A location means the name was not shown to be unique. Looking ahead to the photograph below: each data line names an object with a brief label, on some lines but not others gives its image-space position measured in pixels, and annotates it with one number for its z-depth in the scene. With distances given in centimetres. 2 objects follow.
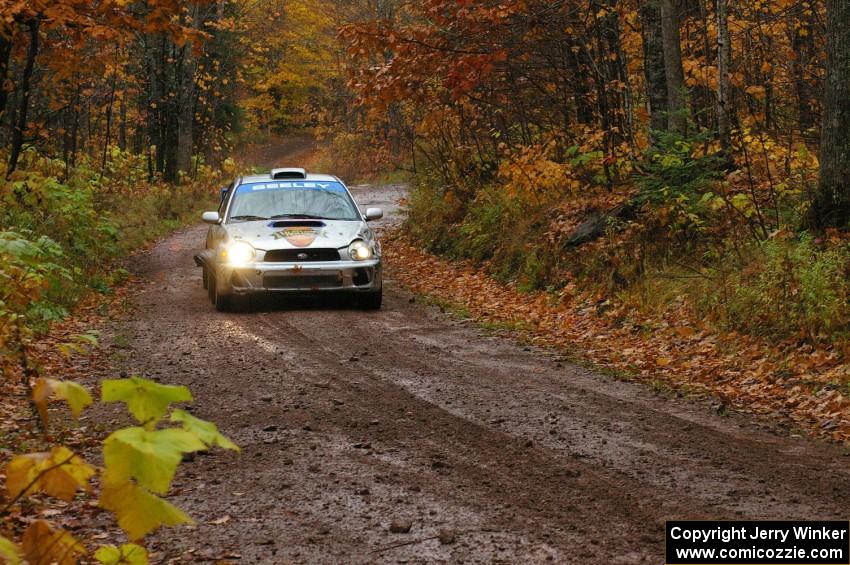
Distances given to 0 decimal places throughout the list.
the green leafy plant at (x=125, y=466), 452
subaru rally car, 2500
